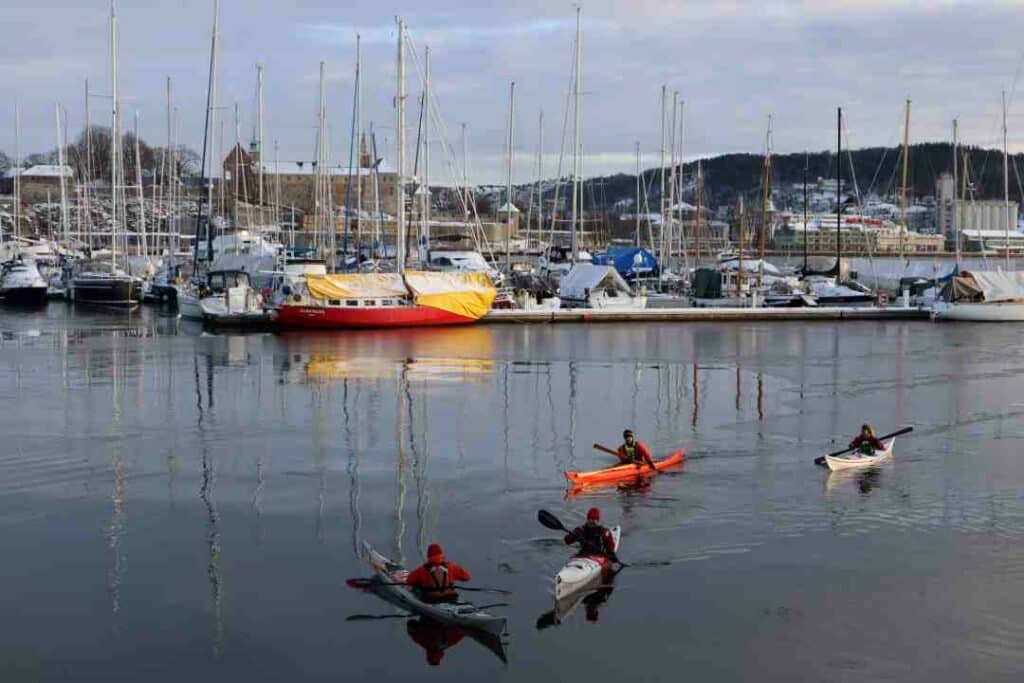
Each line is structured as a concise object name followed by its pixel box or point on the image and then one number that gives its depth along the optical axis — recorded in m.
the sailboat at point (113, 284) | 76.69
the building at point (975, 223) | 111.56
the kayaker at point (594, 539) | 20.92
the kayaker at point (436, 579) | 18.94
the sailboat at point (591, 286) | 70.81
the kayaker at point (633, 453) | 28.23
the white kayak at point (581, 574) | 19.62
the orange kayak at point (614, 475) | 26.95
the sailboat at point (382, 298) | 61.25
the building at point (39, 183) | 180.12
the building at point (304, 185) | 142.25
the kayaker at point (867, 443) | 29.75
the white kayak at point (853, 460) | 29.02
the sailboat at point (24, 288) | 85.25
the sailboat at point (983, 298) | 71.12
